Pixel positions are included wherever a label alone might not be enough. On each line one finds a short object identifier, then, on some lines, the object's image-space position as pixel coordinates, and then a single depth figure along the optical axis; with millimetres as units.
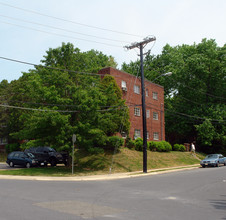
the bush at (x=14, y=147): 39438
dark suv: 24062
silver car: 26891
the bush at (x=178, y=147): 35438
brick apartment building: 30438
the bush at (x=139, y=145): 27950
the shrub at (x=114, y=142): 23266
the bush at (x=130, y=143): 28003
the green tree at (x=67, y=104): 18984
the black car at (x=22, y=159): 22800
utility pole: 21206
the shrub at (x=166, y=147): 31566
